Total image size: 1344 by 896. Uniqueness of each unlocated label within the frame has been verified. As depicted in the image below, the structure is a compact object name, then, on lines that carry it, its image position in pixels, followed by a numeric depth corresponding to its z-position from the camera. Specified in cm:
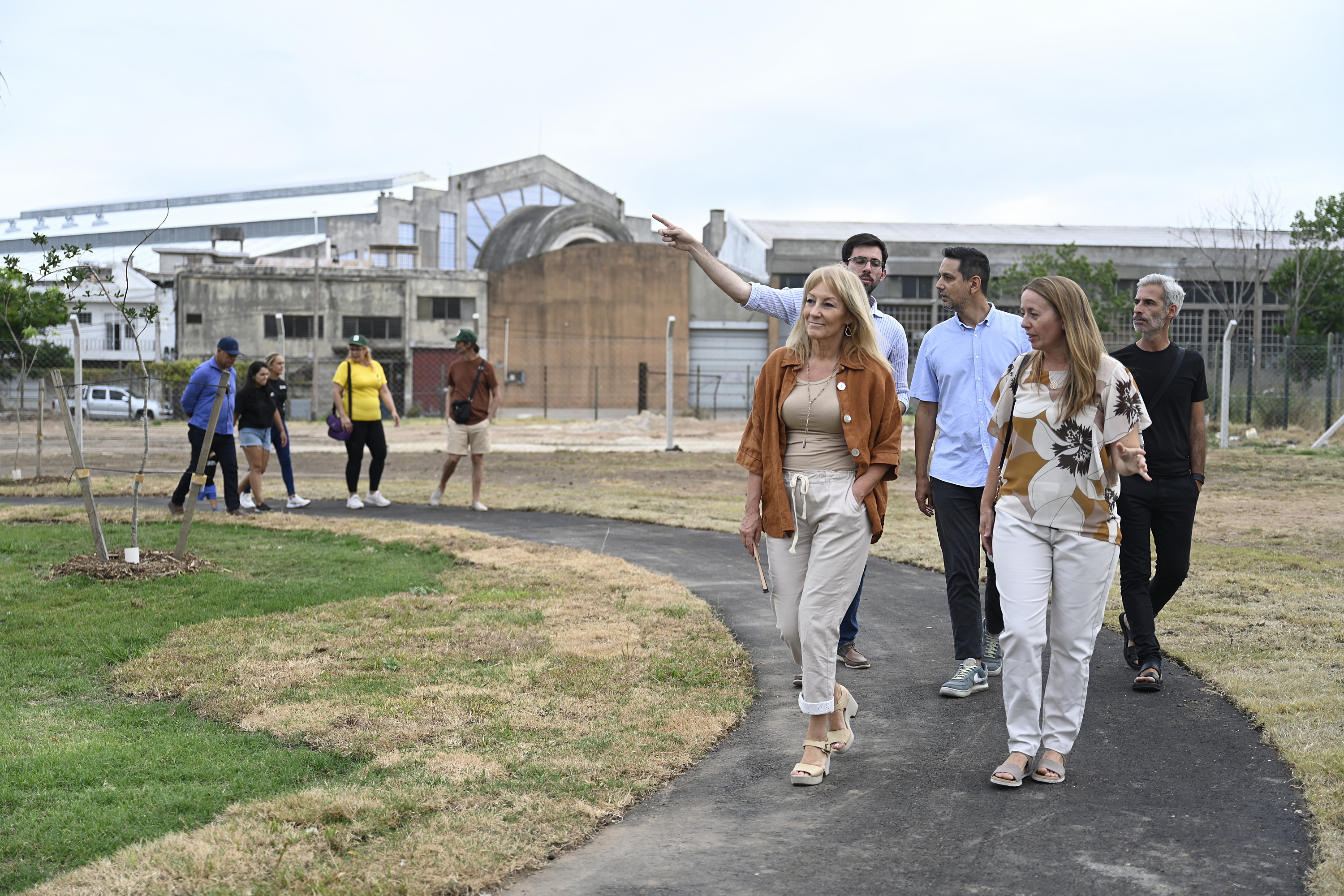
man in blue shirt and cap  1113
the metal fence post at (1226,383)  2189
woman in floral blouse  410
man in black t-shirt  552
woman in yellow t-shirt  1203
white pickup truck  3997
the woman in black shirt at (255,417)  1180
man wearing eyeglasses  505
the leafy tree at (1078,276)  3797
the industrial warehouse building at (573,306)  4619
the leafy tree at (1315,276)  3669
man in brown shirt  1233
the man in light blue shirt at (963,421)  527
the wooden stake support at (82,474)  761
